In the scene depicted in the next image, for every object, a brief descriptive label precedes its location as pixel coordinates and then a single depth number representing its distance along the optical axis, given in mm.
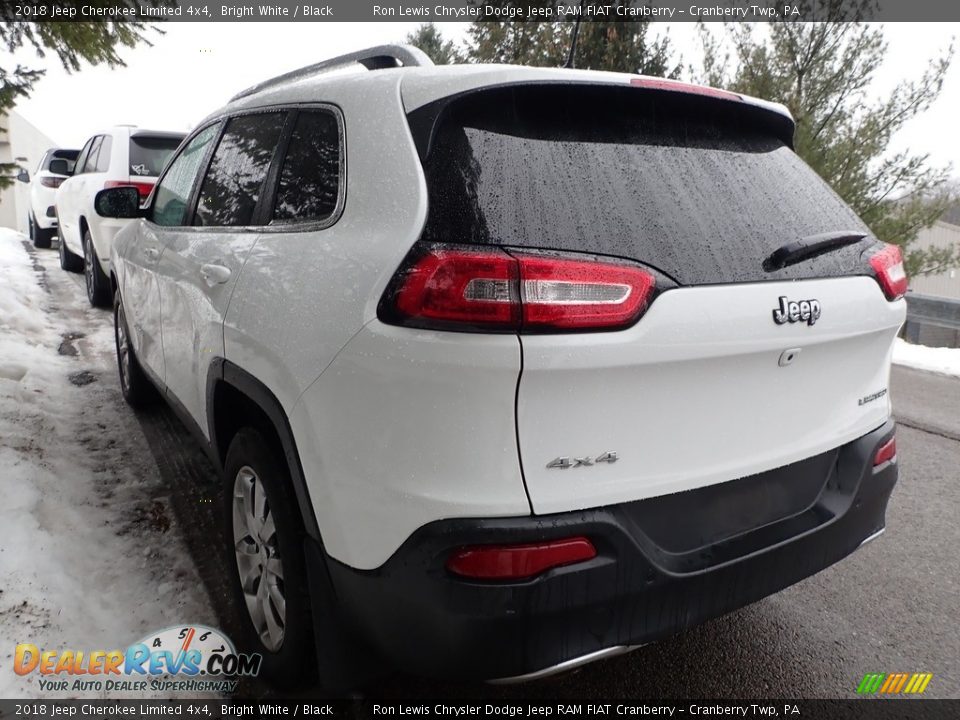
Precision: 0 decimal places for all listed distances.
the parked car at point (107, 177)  7176
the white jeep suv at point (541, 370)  1511
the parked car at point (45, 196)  11320
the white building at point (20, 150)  28342
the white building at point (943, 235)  14227
